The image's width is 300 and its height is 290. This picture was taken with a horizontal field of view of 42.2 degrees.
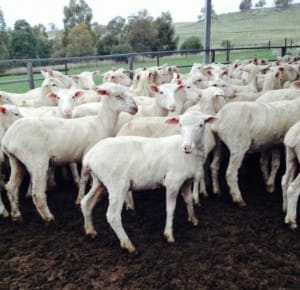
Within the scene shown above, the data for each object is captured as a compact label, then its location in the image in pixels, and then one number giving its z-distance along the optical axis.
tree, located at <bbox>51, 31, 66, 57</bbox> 44.28
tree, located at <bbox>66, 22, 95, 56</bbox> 43.75
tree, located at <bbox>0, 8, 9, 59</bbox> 37.53
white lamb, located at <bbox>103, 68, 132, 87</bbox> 7.87
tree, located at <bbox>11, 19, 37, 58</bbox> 39.66
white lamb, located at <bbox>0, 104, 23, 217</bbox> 4.86
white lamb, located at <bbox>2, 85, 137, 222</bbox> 4.33
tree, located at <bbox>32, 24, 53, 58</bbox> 41.88
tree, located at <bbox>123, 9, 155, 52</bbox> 46.60
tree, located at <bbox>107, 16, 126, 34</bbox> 55.67
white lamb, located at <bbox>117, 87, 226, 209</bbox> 4.91
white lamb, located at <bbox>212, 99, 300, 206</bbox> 4.80
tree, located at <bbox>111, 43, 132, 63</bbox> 42.06
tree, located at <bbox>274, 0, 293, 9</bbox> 96.56
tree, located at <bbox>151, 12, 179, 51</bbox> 44.78
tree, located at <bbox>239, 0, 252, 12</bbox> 105.56
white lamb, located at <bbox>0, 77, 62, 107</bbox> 7.08
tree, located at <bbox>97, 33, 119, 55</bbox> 44.59
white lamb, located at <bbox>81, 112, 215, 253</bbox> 3.78
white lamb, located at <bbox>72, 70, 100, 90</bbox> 8.73
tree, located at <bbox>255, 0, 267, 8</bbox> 107.31
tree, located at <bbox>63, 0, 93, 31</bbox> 60.22
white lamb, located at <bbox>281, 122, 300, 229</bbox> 4.09
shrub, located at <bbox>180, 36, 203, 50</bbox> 43.09
